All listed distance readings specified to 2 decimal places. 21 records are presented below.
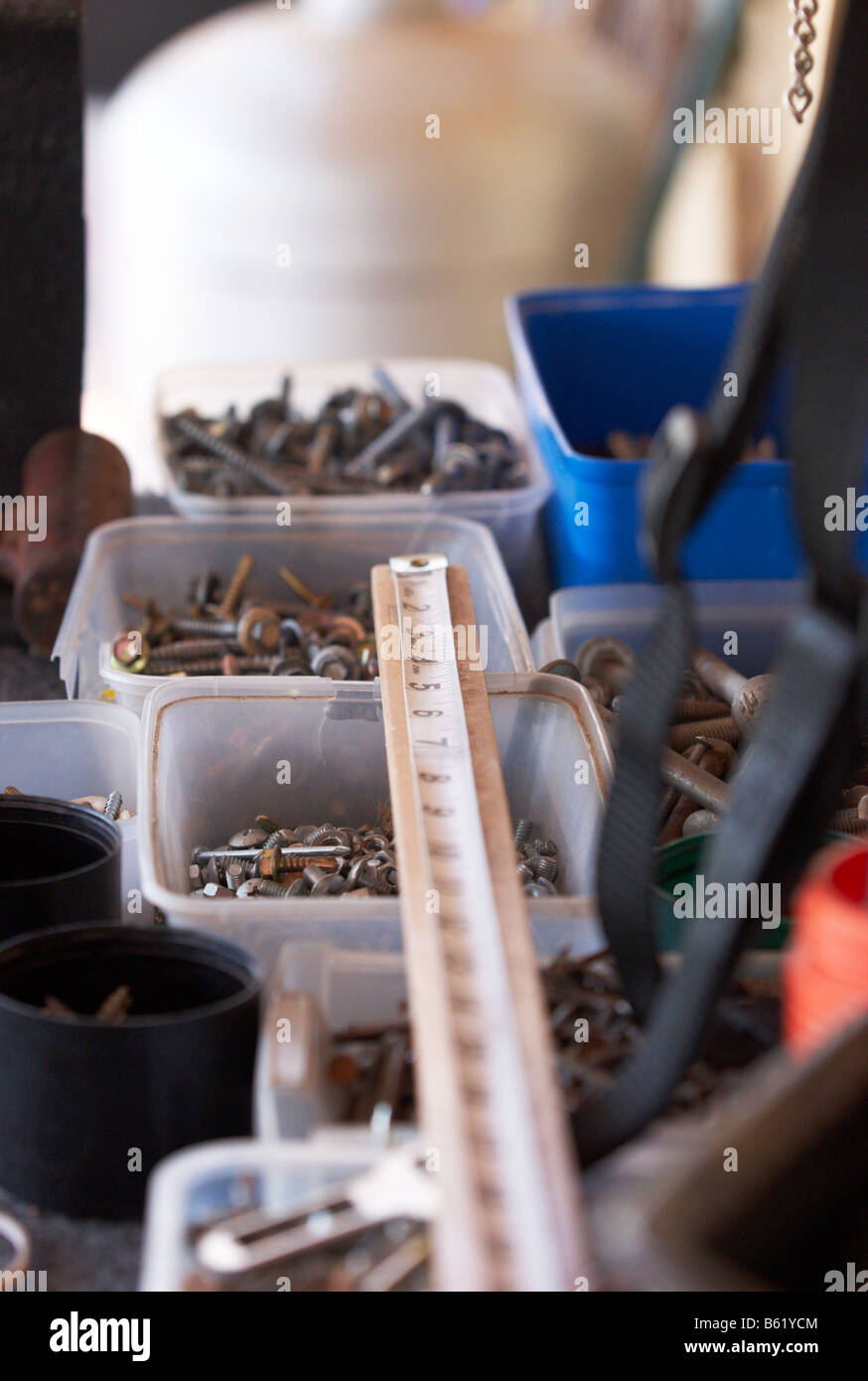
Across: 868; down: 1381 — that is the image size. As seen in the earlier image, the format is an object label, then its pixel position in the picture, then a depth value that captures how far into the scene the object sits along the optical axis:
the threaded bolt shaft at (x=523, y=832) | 1.34
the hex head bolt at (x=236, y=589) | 1.46
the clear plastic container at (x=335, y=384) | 1.61
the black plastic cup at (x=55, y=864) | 1.25
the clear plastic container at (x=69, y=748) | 1.35
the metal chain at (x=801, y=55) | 1.25
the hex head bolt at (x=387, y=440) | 1.55
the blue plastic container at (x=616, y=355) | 1.57
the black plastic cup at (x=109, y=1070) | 1.20
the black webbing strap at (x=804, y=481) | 1.15
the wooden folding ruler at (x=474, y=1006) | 1.14
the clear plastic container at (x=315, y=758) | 1.32
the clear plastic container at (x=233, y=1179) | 1.16
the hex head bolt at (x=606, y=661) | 1.41
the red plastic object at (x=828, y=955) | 1.15
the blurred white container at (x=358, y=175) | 2.19
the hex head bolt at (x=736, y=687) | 1.37
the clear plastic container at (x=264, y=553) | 1.45
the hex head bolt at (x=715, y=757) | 1.37
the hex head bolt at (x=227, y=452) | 1.52
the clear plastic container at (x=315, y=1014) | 1.19
